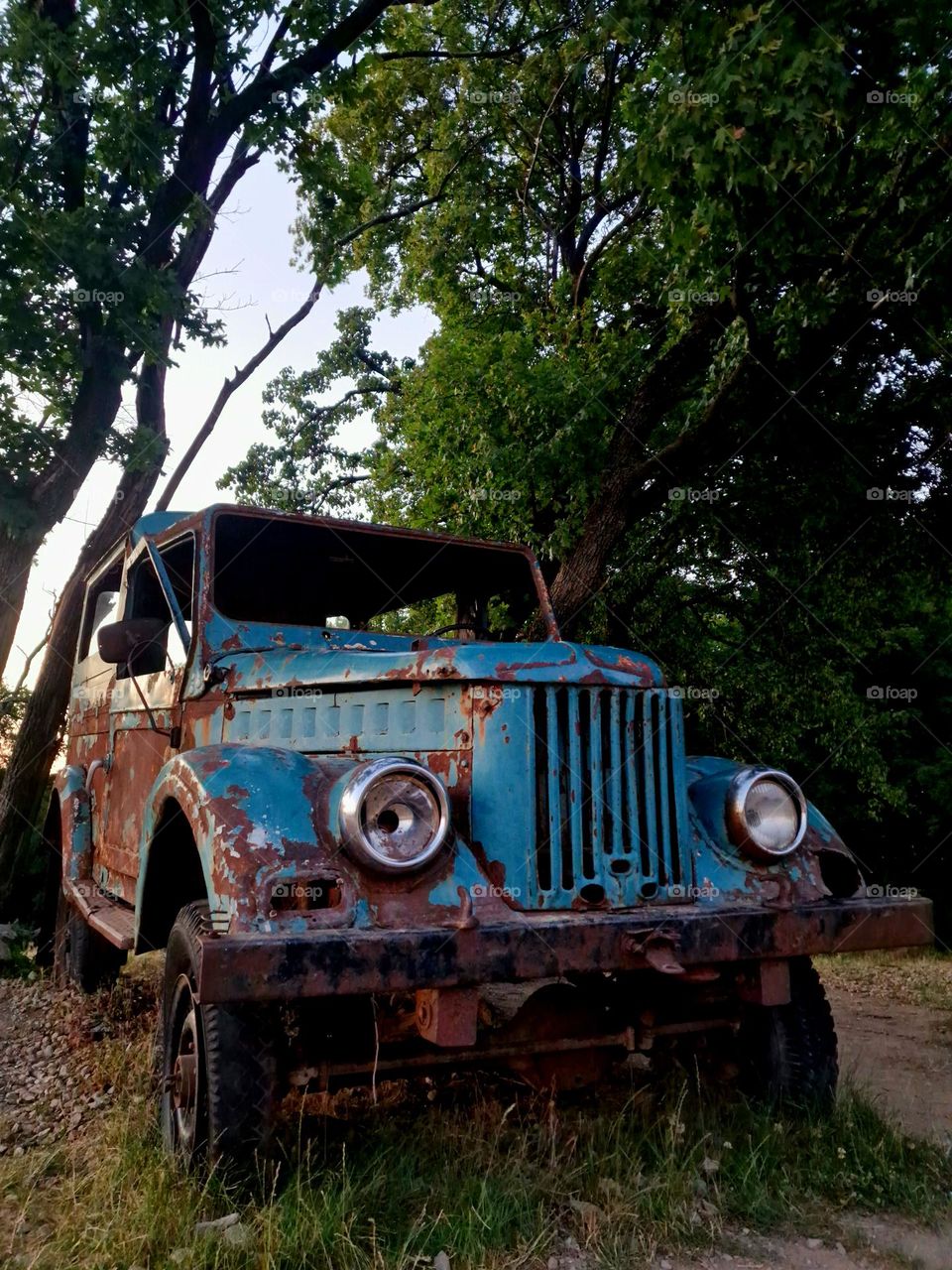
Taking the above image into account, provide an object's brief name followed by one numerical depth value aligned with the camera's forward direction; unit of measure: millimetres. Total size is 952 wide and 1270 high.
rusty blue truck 2775
